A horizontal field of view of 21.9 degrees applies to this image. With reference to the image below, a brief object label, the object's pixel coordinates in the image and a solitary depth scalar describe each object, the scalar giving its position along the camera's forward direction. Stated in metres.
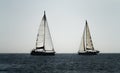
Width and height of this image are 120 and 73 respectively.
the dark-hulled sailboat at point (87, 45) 187.21
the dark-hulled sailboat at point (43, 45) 152.93
